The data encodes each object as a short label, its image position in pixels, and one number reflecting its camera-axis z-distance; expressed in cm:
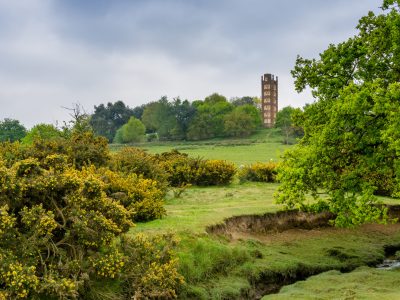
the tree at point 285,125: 10972
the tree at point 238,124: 12050
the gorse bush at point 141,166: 2964
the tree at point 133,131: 12700
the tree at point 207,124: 12081
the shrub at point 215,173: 4025
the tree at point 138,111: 17488
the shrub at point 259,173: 4303
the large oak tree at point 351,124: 1739
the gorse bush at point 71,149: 2372
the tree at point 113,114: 15912
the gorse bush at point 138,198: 2170
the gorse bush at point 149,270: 1444
